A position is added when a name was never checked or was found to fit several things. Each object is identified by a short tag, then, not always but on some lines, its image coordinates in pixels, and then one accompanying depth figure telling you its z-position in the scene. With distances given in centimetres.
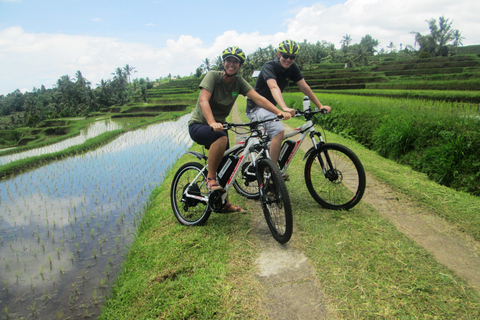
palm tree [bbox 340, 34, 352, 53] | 8438
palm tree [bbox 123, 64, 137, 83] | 8238
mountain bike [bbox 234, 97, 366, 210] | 337
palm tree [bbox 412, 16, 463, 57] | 5428
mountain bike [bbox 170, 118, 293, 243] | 287
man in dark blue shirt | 374
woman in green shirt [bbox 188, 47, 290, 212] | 315
